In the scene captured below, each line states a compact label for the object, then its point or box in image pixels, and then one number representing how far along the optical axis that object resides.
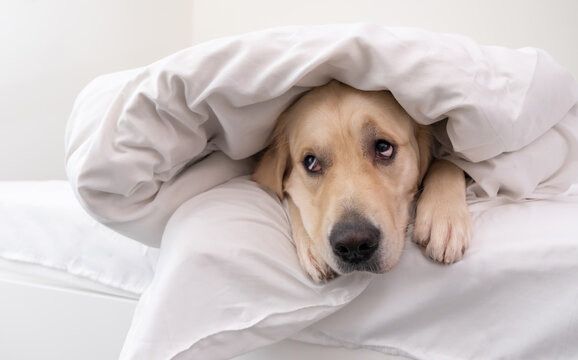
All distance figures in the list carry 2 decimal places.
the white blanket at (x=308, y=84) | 1.02
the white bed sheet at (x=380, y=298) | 0.89
